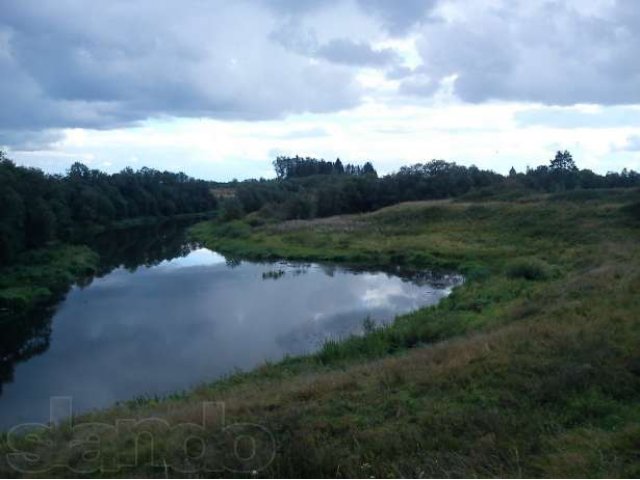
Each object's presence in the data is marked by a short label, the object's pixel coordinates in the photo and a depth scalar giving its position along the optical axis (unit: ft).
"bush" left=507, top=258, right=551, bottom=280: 93.25
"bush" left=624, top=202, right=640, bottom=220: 140.55
